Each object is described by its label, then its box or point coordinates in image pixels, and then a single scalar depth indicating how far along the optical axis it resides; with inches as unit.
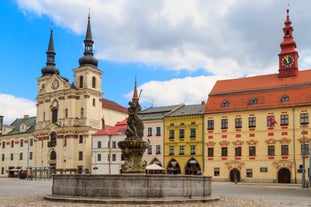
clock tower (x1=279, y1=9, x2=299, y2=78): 2359.7
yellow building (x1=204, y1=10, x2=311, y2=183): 2176.4
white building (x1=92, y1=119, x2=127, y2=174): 3075.8
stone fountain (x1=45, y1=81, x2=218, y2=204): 750.5
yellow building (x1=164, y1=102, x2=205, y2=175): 2493.8
